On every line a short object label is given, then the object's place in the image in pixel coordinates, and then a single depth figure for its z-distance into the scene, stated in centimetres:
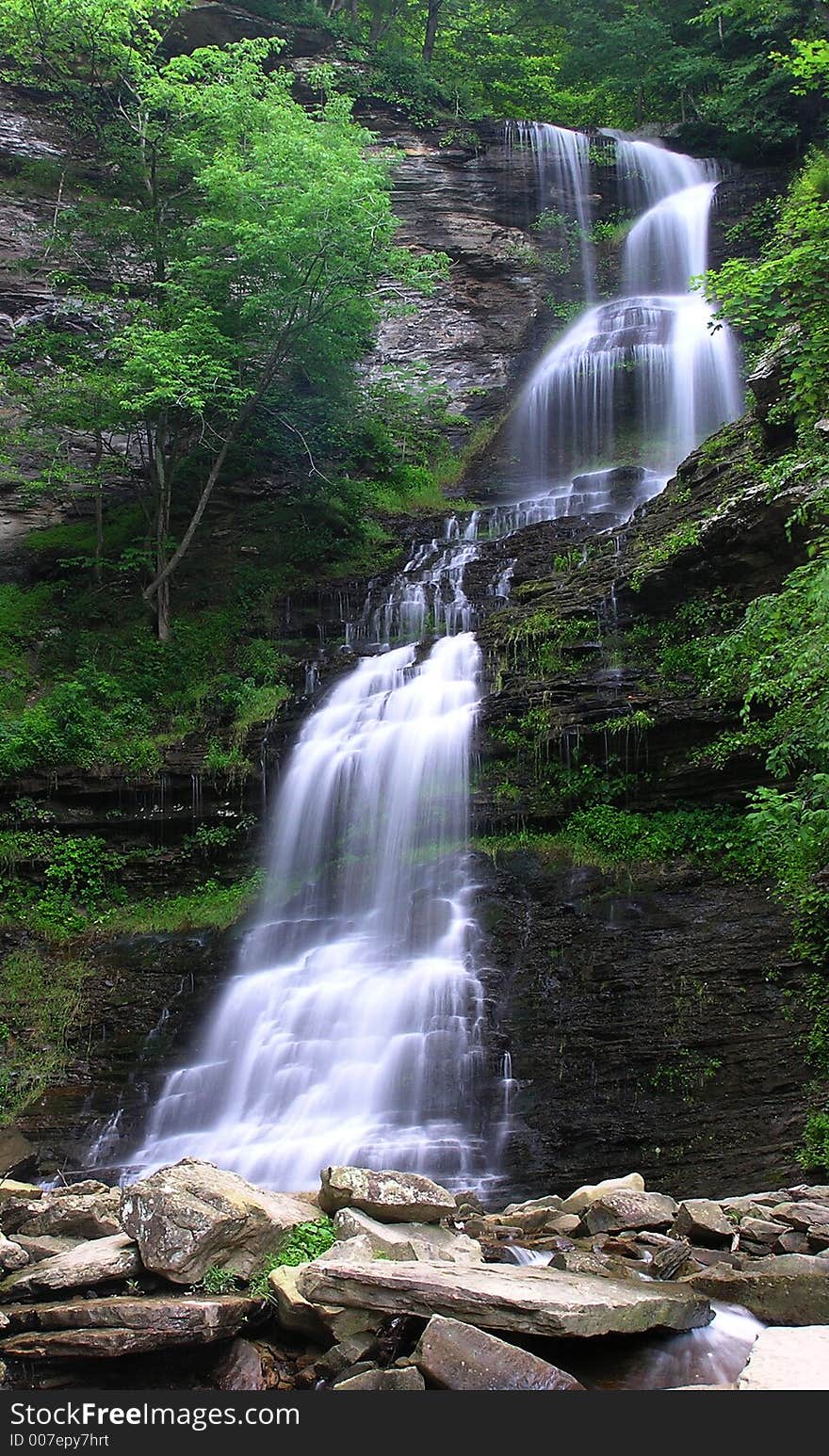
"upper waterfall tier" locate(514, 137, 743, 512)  1939
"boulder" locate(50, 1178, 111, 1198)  671
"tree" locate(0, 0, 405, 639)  1551
